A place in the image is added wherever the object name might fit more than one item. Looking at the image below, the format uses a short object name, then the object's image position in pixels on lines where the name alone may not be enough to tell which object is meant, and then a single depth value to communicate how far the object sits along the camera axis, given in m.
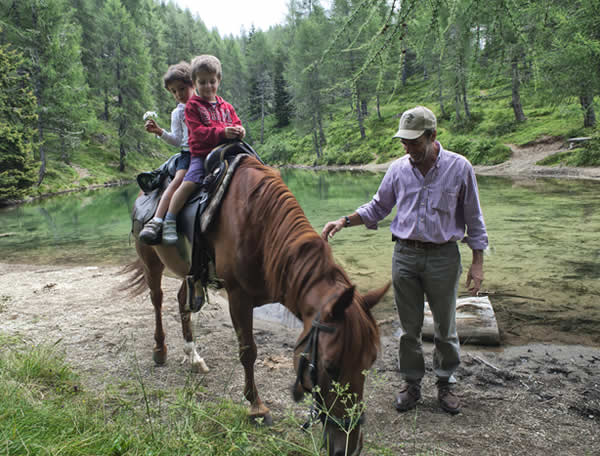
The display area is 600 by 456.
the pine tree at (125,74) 32.31
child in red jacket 3.28
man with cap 2.85
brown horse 1.85
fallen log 4.07
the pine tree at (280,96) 57.94
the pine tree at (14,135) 17.40
